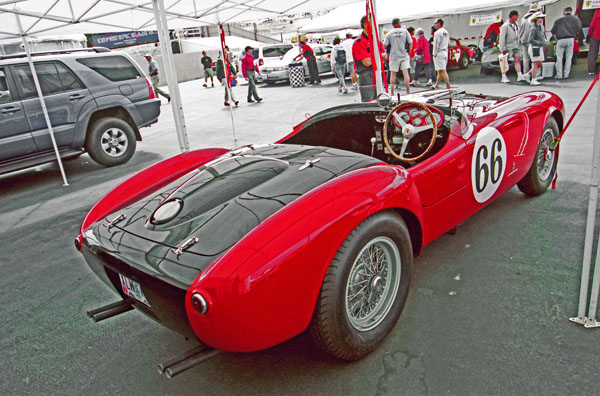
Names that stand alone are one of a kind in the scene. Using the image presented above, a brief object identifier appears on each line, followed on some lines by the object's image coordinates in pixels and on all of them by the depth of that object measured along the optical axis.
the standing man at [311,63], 15.21
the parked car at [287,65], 16.98
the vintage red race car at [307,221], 1.89
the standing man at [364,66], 9.05
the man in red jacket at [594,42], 10.85
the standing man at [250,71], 12.95
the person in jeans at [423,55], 12.19
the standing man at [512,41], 11.06
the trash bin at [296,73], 15.76
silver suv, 6.35
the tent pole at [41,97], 5.89
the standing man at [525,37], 10.73
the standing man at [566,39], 10.65
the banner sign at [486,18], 16.80
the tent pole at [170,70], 5.92
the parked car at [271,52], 18.97
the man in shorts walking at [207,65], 20.38
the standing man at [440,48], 10.94
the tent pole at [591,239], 2.31
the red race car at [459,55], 14.90
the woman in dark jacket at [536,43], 10.41
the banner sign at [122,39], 31.54
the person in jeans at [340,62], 13.33
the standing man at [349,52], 13.73
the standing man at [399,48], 10.39
